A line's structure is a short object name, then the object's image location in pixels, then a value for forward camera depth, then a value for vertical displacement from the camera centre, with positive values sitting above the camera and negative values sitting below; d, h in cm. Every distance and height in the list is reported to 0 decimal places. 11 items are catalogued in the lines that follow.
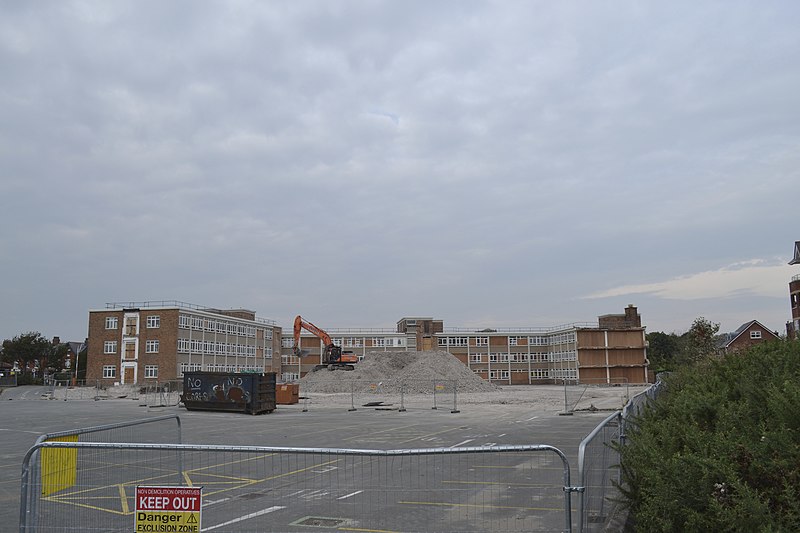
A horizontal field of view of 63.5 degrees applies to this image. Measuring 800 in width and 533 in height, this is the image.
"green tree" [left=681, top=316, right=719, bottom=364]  3842 +133
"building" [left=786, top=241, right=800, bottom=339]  6256 +587
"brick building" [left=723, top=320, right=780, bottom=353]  8706 +351
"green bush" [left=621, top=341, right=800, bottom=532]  497 -91
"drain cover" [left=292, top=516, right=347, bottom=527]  861 -211
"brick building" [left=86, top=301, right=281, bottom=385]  7350 +272
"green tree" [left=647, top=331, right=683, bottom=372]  10694 +257
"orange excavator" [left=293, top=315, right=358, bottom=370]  7139 +86
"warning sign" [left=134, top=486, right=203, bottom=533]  571 -126
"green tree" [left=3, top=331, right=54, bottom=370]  10506 +335
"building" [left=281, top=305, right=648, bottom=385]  10344 +240
